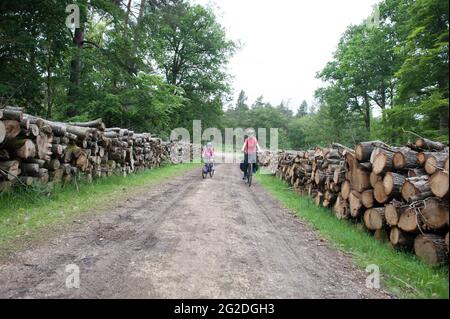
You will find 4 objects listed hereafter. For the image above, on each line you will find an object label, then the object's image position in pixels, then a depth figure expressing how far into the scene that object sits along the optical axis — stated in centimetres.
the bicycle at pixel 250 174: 1289
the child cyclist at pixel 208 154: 1420
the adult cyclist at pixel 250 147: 1250
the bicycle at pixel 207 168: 1449
